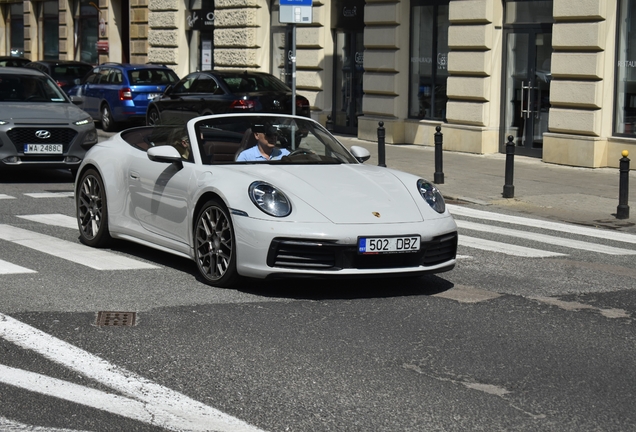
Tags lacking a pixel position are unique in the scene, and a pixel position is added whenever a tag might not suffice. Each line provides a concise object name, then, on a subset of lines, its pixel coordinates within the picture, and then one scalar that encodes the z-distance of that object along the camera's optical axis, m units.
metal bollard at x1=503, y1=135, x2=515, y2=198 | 14.46
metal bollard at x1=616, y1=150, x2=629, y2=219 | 12.96
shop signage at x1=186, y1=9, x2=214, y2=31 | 30.34
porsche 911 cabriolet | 7.42
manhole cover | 6.64
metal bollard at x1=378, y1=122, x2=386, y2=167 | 16.93
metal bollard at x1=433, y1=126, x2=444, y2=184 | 15.80
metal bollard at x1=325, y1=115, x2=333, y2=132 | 24.79
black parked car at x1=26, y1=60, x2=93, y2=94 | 29.81
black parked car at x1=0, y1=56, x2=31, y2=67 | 31.77
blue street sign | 17.31
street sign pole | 17.23
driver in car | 8.50
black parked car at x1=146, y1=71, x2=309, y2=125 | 21.92
